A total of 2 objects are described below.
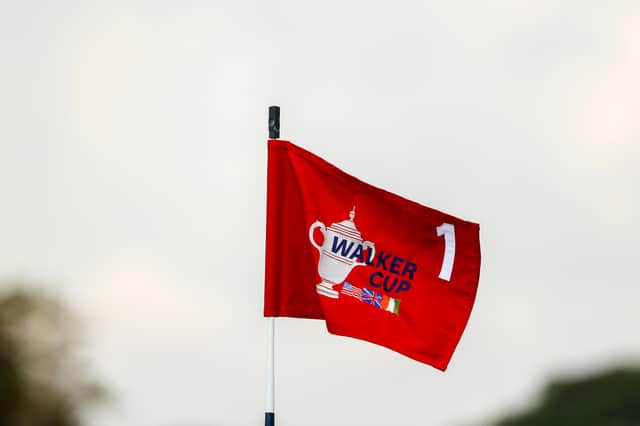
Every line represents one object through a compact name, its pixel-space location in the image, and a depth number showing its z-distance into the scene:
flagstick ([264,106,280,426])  11.92
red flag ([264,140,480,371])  12.42
